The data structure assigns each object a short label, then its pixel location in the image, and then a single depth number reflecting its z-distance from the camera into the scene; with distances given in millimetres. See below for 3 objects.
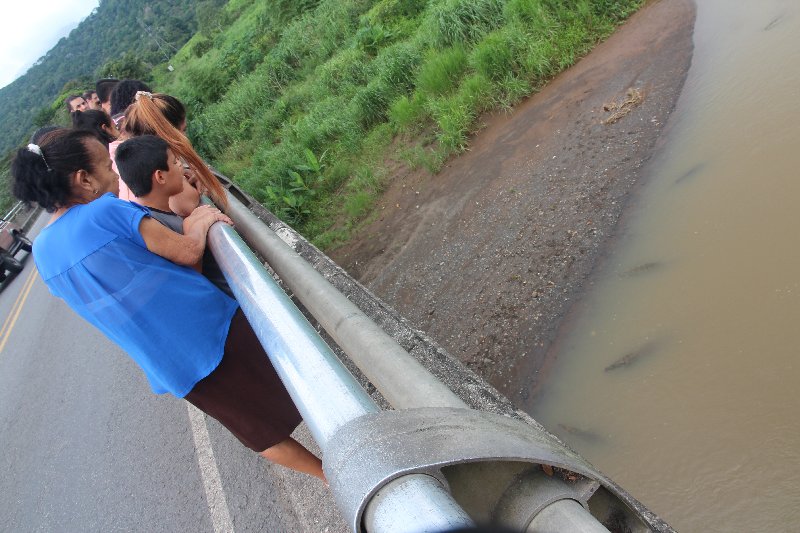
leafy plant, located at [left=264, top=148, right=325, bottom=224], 7758
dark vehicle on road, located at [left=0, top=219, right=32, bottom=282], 13953
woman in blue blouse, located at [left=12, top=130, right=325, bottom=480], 1798
